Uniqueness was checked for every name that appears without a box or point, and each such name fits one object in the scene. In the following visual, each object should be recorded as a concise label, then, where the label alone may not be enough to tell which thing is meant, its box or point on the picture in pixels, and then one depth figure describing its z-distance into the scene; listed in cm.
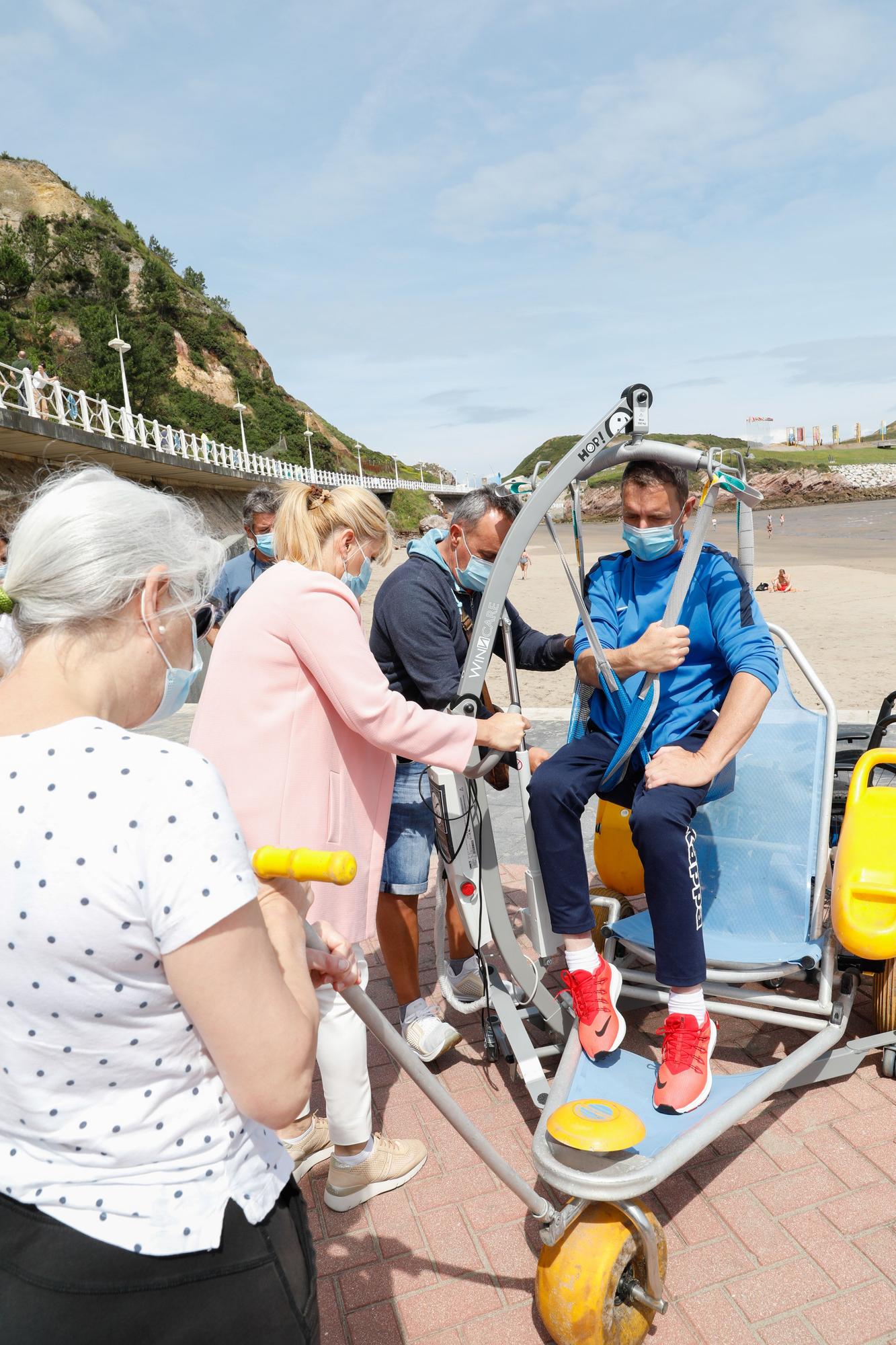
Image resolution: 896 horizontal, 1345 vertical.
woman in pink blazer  230
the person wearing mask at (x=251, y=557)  560
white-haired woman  101
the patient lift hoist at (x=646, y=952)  209
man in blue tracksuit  266
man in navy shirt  297
